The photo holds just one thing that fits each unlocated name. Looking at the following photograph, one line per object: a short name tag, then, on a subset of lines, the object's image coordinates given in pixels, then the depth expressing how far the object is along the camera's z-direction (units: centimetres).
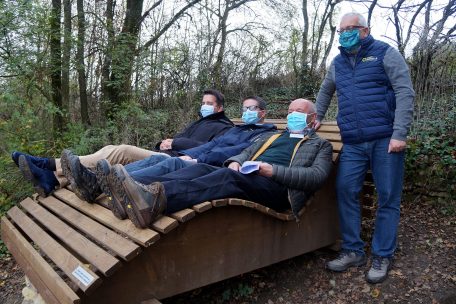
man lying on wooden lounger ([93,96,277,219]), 245
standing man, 288
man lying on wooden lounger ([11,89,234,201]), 326
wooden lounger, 213
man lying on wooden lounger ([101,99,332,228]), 223
